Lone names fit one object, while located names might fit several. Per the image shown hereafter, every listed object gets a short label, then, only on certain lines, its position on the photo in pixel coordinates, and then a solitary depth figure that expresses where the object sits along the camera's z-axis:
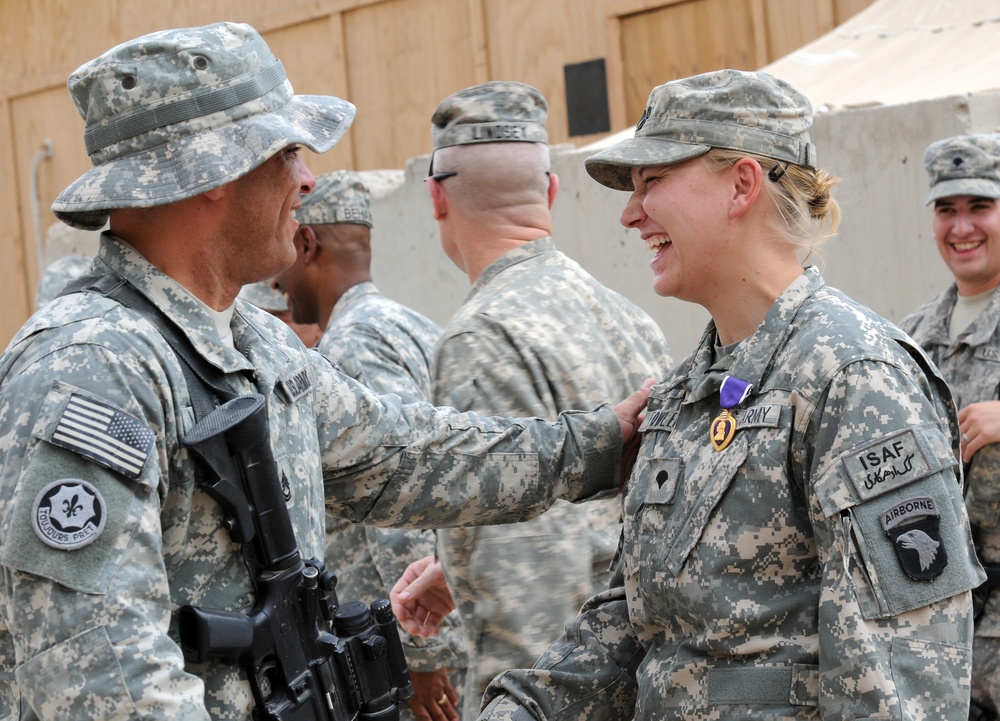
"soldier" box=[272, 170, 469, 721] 4.31
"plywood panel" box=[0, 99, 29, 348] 11.93
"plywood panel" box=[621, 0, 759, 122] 8.00
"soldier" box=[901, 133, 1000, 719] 4.02
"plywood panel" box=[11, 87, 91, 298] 11.48
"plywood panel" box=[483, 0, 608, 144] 8.50
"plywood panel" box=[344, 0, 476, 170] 9.24
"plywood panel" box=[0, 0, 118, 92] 11.34
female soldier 1.89
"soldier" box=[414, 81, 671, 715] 3.21
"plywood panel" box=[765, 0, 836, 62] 7.70
